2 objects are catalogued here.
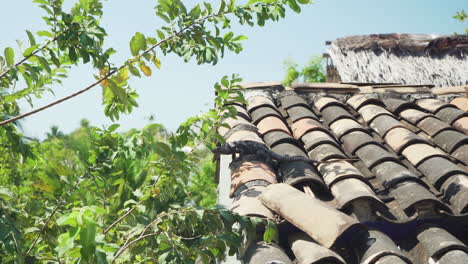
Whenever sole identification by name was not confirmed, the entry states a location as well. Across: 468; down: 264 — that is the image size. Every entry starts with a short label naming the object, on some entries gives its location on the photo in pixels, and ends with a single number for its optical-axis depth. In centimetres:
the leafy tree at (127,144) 200
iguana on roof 287
